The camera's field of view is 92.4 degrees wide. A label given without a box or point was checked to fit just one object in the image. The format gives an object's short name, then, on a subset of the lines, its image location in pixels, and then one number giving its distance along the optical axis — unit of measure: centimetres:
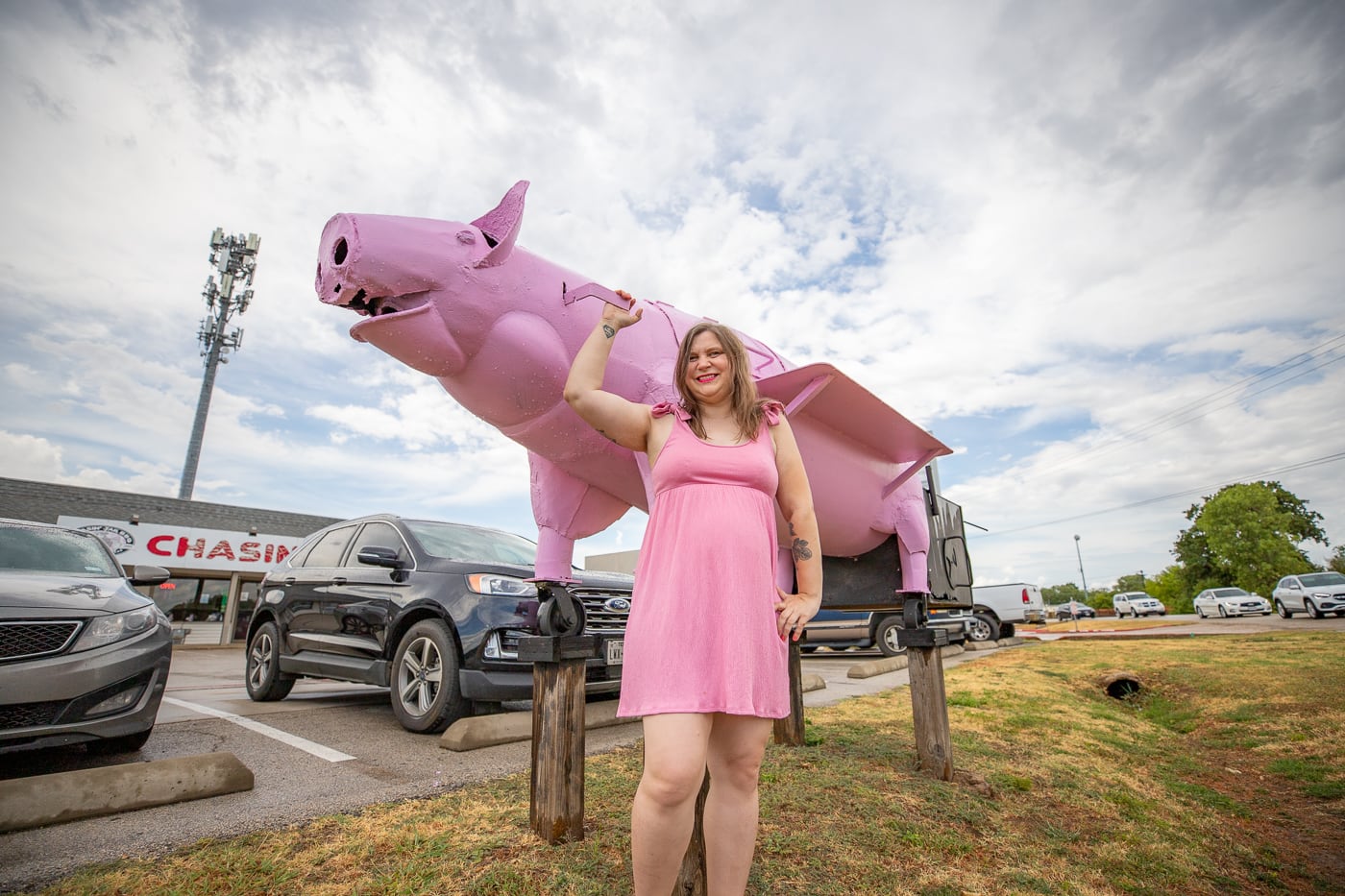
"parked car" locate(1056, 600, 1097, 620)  4059
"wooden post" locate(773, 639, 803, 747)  406
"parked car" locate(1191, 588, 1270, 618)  2547
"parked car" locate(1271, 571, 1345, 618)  1941
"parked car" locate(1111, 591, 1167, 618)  3631
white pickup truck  1549
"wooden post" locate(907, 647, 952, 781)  353
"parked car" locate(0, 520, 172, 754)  295
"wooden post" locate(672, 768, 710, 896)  195
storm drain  841
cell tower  2681
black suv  404
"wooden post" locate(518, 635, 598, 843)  238
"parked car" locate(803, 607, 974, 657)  1180
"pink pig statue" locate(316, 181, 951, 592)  196
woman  153
